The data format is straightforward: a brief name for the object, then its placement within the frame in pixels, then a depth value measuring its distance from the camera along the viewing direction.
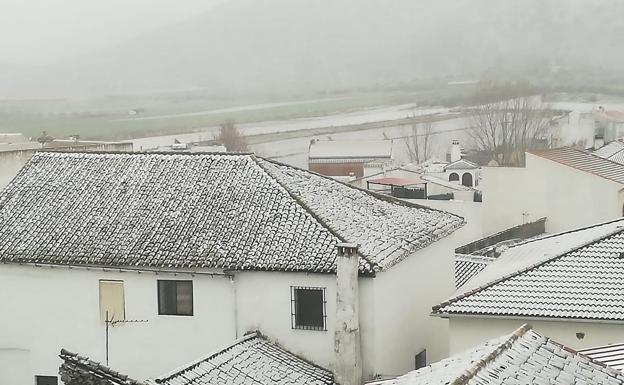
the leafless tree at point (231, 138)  73.31
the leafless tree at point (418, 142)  75.56
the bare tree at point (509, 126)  69.00
